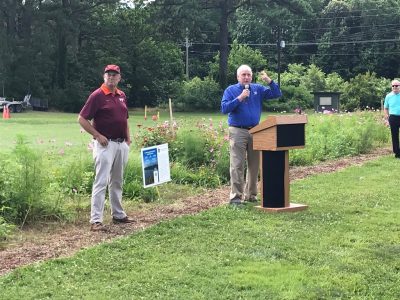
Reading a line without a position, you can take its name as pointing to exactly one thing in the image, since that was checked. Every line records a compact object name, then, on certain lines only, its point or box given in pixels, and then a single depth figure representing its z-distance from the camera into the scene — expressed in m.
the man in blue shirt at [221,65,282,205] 8.46
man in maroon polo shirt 6.96
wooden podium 8.02
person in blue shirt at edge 14.23
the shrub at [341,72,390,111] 47.94
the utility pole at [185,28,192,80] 68.69
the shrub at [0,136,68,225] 7.15
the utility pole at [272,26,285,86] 53.03
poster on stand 8.20
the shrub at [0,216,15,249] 6.48
